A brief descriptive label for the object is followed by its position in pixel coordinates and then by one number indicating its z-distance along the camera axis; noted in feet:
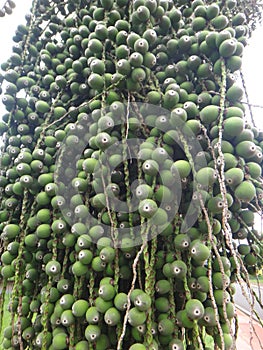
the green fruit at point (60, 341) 1.70
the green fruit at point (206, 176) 1.59
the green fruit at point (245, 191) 1.64
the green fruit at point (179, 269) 1.58
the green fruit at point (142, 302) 1.51
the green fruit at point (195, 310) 1.52
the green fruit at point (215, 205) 1.61
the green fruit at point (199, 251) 1.57
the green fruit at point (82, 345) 1.64
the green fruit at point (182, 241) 1.62
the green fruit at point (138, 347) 1.49
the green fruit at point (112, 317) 1.59
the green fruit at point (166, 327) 1.61
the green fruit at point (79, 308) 1.67
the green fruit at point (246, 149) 1.69
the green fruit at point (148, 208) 1.55
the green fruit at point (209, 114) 1.74
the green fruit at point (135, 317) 1.52
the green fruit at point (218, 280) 1.66
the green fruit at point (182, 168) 1.62
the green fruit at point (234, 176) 1.64
